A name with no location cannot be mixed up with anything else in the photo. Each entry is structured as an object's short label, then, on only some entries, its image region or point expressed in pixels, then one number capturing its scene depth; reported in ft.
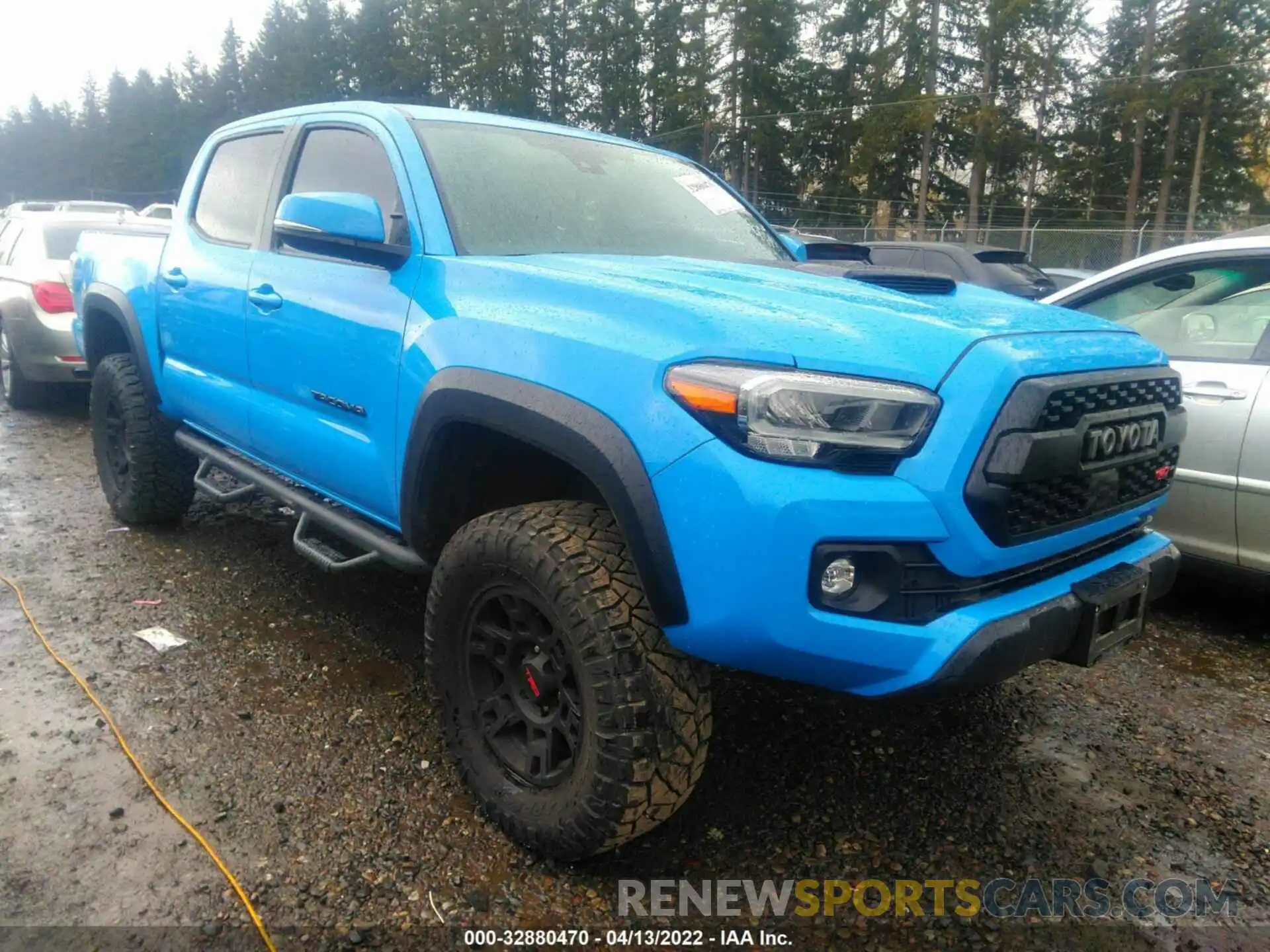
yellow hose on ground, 6.69
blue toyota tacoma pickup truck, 5.99
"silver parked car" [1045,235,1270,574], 11.38
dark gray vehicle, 26.81
